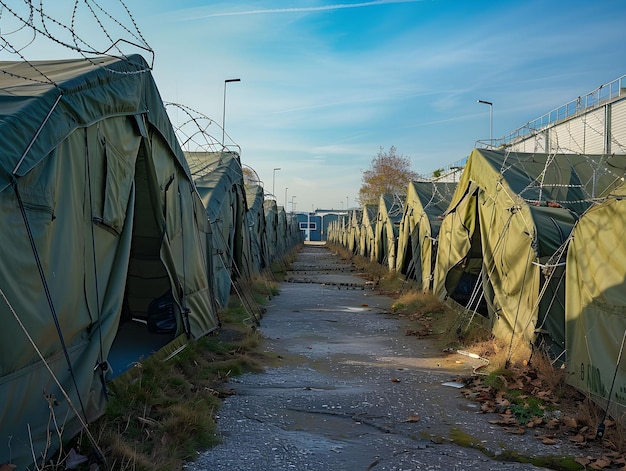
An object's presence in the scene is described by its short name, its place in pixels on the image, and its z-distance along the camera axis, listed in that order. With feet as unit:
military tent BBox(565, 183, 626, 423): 19.75
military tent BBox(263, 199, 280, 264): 90.63
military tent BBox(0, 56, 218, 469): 13.62
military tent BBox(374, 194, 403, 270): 80.18
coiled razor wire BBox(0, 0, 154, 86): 13.43
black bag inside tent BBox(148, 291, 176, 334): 30.22
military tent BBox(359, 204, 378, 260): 107.18
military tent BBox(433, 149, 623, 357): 27.50
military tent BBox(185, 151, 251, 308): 41.01
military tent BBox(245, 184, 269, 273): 68.49
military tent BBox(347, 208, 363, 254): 137.59
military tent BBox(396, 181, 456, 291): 54.39
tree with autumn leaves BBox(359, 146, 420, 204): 210.59
